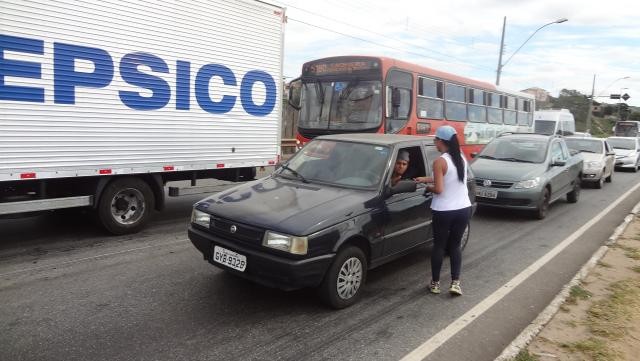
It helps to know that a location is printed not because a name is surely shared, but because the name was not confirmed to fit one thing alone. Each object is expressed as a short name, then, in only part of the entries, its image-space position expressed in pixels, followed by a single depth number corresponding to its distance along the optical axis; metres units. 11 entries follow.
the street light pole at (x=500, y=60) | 25.59
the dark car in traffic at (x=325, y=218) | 3.99
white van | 24.78
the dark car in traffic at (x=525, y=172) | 8.62
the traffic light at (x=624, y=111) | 75.94
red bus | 10.45
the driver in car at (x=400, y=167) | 5.09
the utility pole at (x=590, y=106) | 48.24
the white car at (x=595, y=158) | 13.81
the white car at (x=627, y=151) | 20.02
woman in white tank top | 4.56
